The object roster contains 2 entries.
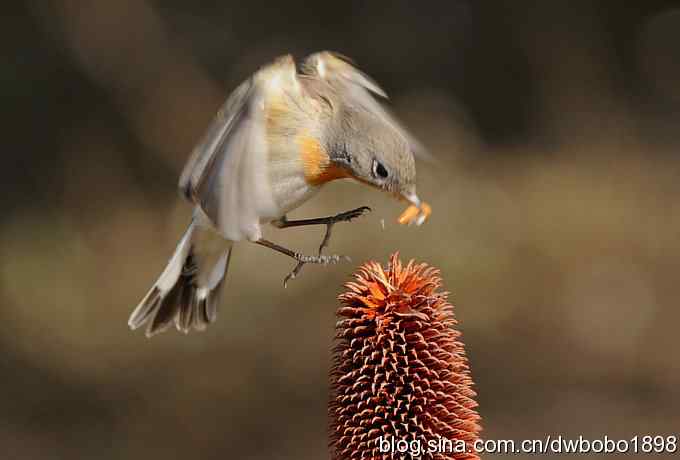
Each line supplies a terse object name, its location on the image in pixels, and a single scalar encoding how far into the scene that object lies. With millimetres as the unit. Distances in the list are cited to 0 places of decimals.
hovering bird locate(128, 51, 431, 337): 5062
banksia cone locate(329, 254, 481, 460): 4148
